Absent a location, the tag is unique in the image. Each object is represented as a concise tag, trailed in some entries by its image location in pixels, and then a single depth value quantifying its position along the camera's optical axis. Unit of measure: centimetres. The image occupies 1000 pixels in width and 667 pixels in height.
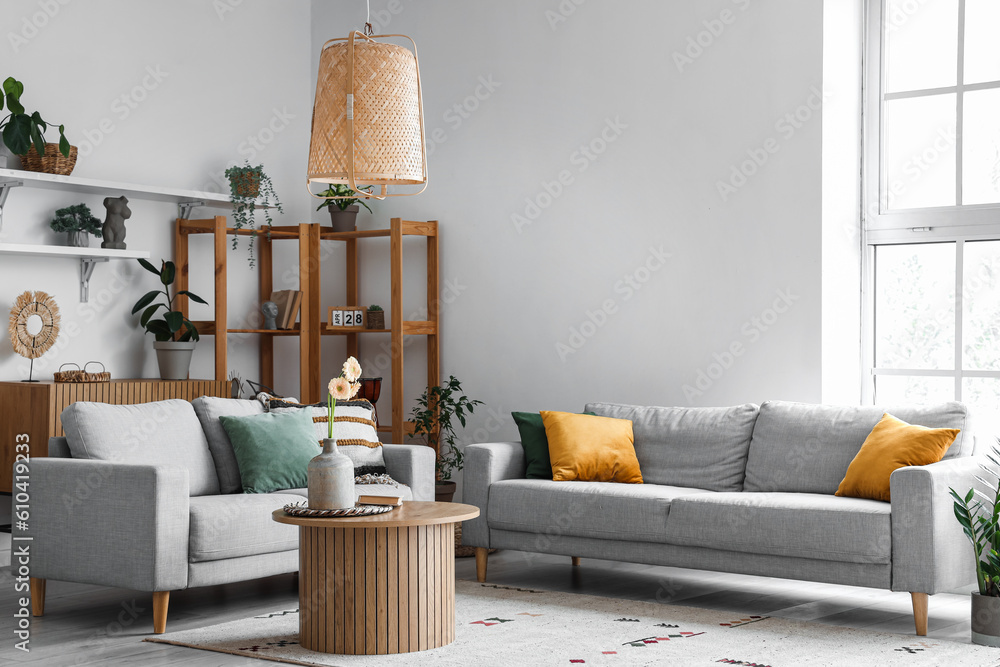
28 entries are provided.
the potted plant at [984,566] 374
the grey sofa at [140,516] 386
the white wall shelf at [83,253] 519
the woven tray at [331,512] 359
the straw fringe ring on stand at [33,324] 525
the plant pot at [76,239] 548
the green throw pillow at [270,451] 458
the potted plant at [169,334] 579
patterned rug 351
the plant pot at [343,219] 647
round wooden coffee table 355
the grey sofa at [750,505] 384
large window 493
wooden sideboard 504
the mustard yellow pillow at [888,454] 409
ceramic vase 365
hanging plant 614
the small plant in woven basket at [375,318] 635
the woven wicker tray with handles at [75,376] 526
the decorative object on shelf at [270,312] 634
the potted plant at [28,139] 501
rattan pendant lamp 338
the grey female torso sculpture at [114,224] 559
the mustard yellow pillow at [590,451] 489
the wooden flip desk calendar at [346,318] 633
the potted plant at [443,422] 588
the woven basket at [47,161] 523
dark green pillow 502
